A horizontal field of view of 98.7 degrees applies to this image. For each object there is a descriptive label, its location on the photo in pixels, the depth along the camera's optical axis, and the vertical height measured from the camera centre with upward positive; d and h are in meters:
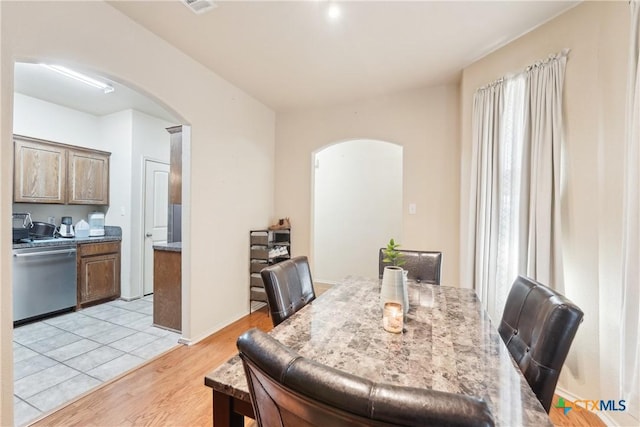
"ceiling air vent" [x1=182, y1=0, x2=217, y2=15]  1.88 +1.44
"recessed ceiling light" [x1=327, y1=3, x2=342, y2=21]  1.91 +1.44
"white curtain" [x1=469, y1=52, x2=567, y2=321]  1.98 +0.27
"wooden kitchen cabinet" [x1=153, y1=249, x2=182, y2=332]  2.94 -0.85
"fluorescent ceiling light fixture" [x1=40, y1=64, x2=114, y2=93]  2.83 +1.45
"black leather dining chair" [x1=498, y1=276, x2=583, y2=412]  0.95 -0.45
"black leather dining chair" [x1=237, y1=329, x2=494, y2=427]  0.42 -0.31
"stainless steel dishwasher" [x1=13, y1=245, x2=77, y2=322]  3.03 -0.82
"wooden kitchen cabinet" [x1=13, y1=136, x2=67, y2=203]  3.29 +0.49
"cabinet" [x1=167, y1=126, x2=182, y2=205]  3.28 +0.52
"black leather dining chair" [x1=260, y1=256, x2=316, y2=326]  1.45 -0.43
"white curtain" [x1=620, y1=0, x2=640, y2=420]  1.41 -0.15
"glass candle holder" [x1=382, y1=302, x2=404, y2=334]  1.19 -0.45
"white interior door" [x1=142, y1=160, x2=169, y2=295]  4.16 +0.02
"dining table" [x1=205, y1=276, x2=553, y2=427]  0.80 -0.51
